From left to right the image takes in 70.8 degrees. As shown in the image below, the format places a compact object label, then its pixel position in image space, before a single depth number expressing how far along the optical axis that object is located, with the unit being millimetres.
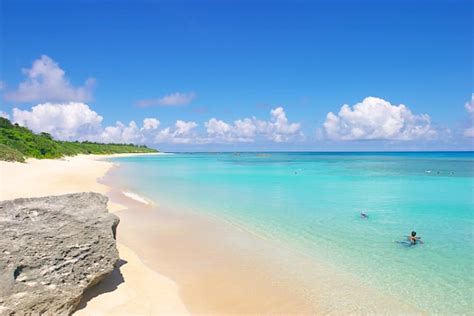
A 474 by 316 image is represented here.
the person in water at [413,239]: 12281
